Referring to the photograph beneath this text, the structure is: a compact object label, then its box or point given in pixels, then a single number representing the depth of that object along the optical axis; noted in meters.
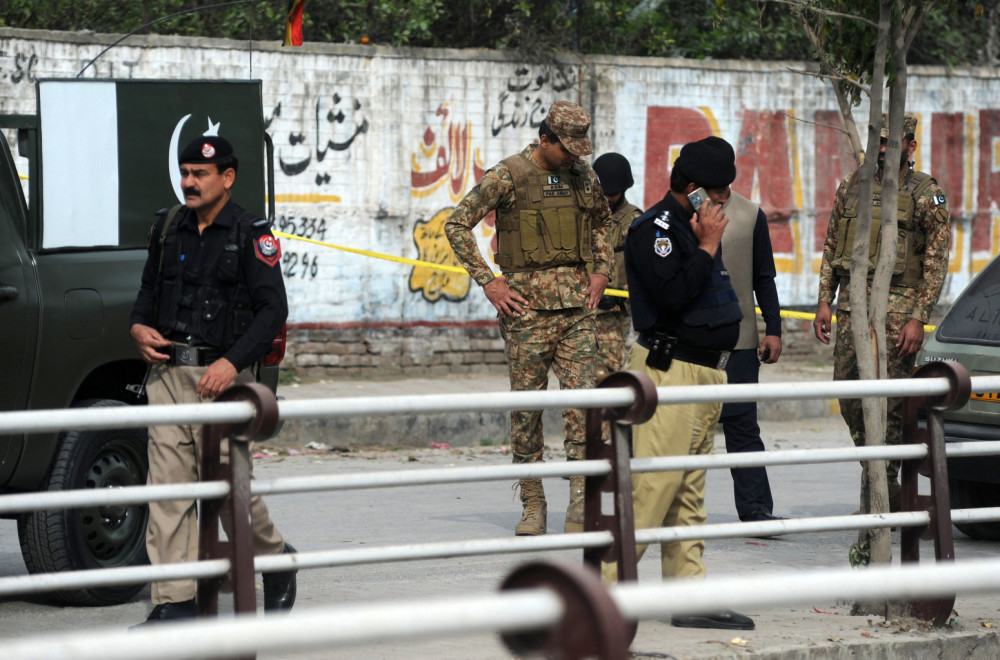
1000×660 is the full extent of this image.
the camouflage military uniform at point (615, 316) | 18.41
